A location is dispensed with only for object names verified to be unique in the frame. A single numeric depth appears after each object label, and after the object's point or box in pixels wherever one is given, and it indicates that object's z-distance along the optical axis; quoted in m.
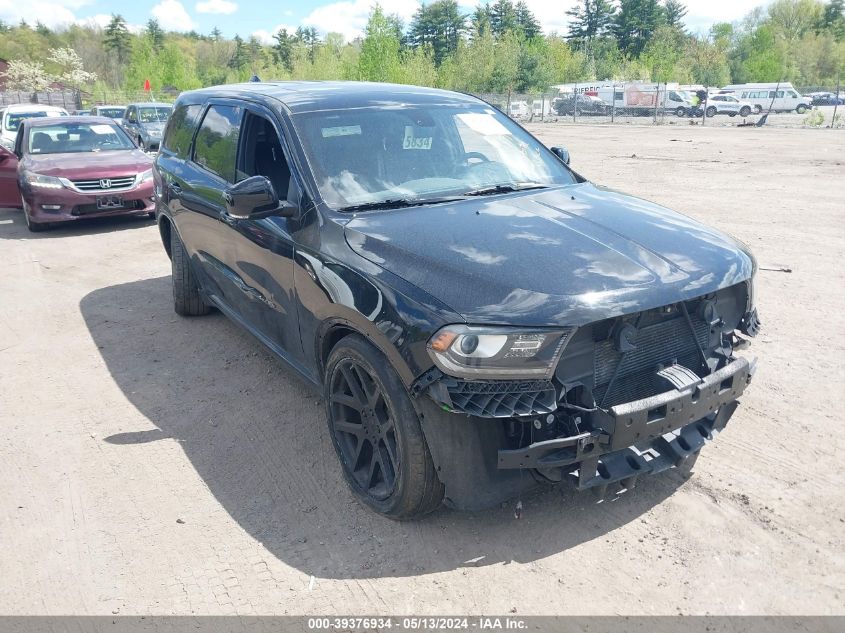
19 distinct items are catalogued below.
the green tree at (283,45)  111.98
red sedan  10.39
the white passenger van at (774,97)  47.09
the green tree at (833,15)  86.83
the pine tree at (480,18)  93.00
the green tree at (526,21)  99.75
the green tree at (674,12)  98.25
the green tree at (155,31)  114.01
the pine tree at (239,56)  117.00
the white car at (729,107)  46.03
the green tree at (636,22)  92.25
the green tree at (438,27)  94.62
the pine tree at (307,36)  123.06
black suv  2.80
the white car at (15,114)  17.52
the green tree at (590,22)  99.19
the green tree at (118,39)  105.69
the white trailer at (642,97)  46.25
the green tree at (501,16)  99.25
